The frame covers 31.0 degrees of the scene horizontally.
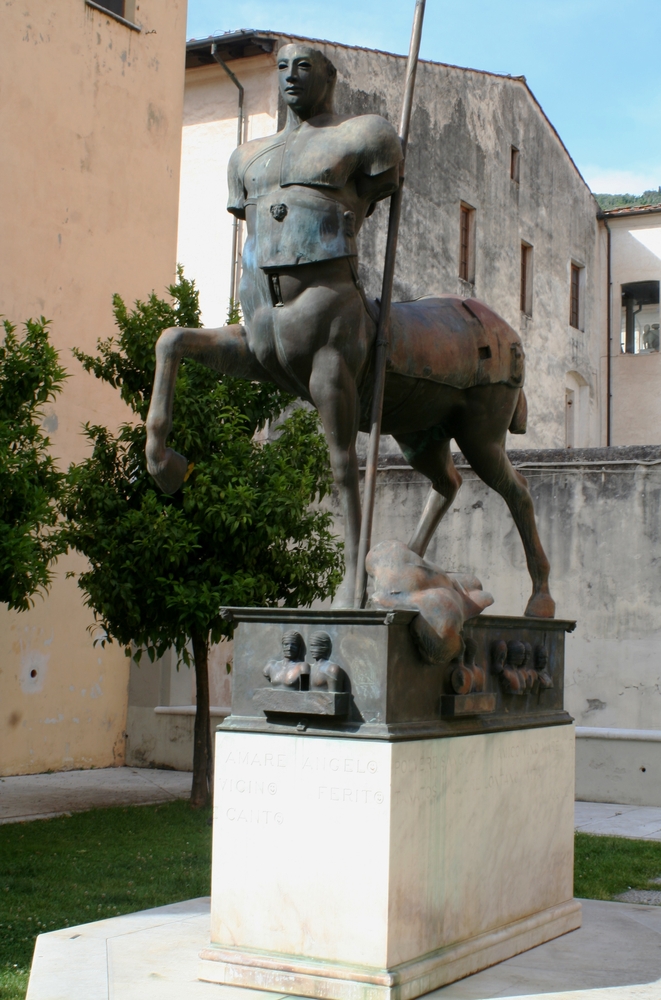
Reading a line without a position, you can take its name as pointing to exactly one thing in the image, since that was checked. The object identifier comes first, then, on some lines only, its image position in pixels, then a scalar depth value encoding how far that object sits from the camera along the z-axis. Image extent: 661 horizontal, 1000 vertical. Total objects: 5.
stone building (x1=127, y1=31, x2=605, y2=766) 16.60
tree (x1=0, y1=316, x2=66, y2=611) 8.04
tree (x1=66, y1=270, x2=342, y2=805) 9.29
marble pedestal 4.05
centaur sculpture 4.54
